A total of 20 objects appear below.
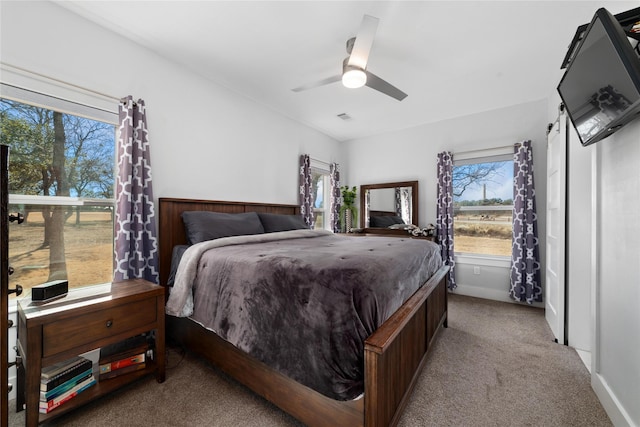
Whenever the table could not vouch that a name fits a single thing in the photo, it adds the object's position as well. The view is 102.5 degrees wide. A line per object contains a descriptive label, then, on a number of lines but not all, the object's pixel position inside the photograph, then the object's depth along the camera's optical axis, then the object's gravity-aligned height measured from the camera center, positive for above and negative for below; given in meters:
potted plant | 4.82 +0.06
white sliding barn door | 2.35 -0.15
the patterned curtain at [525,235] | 3.22 -0.28
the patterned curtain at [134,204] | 2.06 +0.08
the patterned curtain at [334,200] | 4.73 +0.25
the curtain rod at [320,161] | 4.43 +0.92
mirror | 4.30 +0.16
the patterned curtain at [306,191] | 4.05 +0.35
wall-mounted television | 1.09 +0.67
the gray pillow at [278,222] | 3.02 -0.11
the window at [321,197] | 4.66 +0.31
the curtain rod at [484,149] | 3.45 +0.92
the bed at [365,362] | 1.10 -0.88
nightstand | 1.25 -0.65
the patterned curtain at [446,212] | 3.83 +0.02
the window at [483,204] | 3.63 +0.14
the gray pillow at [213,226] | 2.35 -0.12
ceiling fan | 1.80 +1.18
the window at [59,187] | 1.76 +0.19
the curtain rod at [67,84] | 1.71 +0.96
